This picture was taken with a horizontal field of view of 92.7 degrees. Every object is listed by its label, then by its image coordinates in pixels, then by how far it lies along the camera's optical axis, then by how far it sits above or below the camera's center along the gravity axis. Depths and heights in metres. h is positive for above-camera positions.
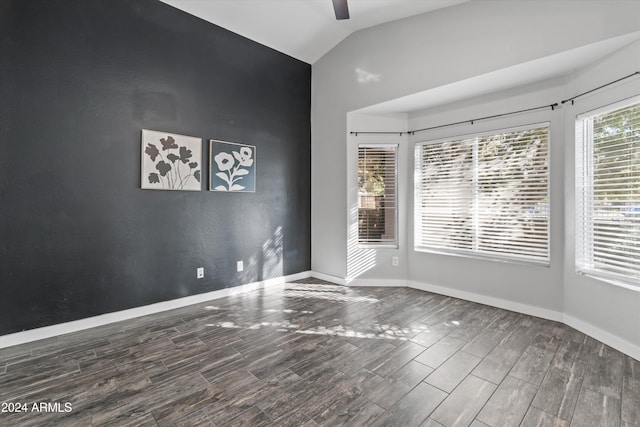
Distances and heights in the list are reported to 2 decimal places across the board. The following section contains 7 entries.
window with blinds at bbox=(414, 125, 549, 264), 3.38 +0.23
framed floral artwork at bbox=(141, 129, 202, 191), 3.35 +0.58
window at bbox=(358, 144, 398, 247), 4.53 +0.28
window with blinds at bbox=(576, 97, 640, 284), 2.56 +0.20
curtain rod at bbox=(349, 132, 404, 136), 4.49 +1.18
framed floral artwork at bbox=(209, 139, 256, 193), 3.91 +0.61
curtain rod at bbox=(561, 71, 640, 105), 2.51 +1.15
